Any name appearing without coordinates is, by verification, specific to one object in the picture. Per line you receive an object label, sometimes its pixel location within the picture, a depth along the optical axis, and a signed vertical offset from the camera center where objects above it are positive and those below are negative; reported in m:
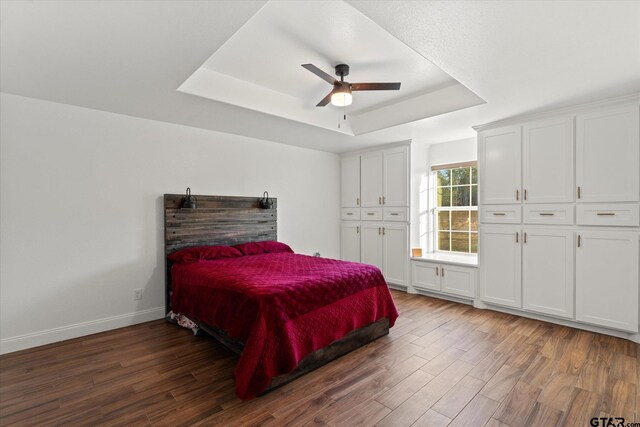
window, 4.57 +0.00
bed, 2.12 -0.75
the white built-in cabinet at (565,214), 2.89 -0.08
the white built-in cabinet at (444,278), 3.99 -0.98
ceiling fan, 2.63 +1.07
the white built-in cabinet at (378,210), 4.74 -0.03
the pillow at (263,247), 3.95 -0.52
